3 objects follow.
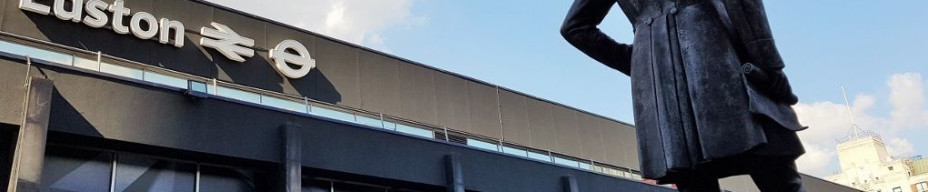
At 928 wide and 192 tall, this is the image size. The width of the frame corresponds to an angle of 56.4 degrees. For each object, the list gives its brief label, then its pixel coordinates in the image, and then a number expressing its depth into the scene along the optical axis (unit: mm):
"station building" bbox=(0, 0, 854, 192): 18078
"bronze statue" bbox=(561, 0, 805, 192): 3607
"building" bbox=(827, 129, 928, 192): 83188
